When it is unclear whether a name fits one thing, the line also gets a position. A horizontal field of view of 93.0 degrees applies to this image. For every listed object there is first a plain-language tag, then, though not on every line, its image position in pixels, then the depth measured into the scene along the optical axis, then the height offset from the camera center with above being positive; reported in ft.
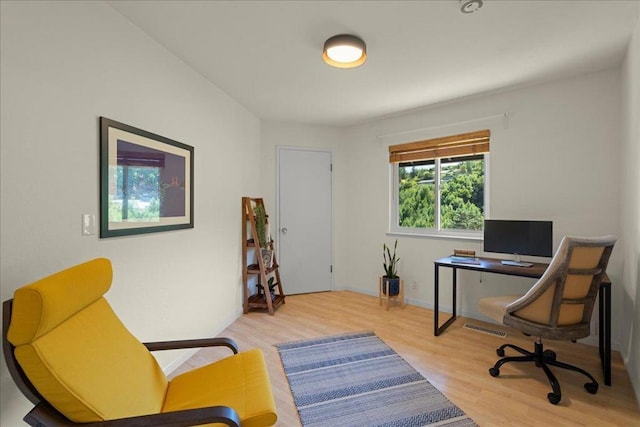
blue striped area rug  5.97 -4.01
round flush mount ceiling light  6.83 +3.79
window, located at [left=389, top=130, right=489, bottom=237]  11.14 +1.14
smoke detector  5.71 +3.99
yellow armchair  3.23 -2.08
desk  6.91 -1.93
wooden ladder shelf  11.62 -2.12
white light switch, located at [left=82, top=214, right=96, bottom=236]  5.31 -0.23
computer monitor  8.85 -0.73
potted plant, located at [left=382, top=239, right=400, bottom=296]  12.21 -2.48
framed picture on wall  5.78 +0.67
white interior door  14.06 -0.31
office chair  6.46 -1.91
